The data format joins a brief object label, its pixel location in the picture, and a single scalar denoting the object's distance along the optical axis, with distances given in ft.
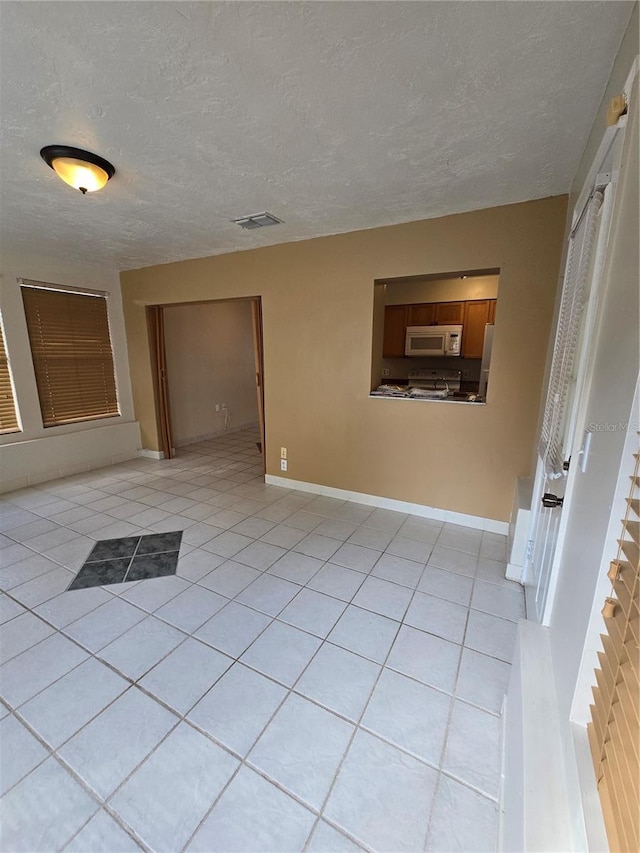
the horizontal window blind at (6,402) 11.21
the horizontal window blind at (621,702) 1.81
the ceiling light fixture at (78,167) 5.74
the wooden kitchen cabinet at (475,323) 14.21
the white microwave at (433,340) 14.62
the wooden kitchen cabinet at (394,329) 15.83
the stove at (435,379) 15.90
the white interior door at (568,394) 3.97
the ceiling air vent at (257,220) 8.46
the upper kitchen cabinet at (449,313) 14.70
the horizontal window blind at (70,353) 12.06
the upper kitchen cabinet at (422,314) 15.25
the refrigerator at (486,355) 11.43
